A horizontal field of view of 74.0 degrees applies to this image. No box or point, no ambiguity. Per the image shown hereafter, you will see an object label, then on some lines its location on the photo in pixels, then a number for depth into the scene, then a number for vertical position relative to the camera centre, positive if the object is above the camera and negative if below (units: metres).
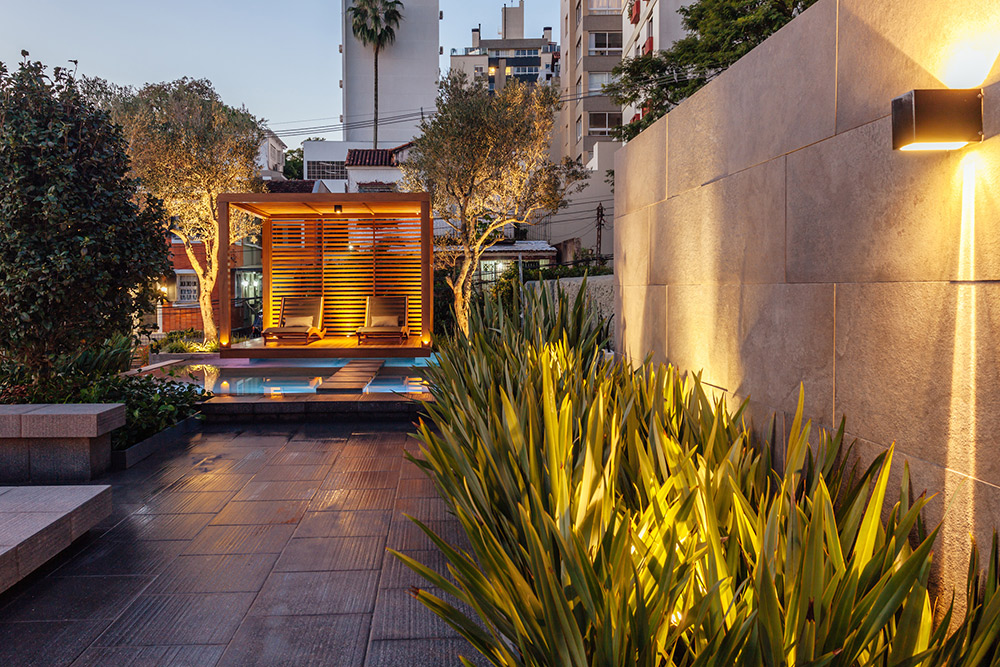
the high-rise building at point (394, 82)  39.81 +12.58
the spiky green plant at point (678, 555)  1.42 -0.67
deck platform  11.62 -1.08
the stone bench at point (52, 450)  4.83 -1.21
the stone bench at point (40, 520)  2.99 -1.16
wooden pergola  13.84 +0.62
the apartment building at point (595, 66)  36.72 +12.58
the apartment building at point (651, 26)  24.70 +10.54
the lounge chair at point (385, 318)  12.50 -0.53
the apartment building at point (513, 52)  69.17 +27.83
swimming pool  8.70 -1.35
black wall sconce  1.84 +0.50
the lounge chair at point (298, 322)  12.79 -0.63
